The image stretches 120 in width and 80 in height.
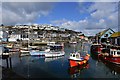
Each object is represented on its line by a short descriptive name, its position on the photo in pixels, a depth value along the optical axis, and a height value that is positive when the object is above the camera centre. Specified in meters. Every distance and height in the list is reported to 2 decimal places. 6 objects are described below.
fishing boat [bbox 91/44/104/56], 23.16 -3.16
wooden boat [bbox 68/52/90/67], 14.14 -3.87
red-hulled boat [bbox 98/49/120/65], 15.23 -3.64
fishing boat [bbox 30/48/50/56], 21.62 -3.88
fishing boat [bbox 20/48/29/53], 23.05 -3.31
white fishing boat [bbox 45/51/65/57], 21.02 -4.05
